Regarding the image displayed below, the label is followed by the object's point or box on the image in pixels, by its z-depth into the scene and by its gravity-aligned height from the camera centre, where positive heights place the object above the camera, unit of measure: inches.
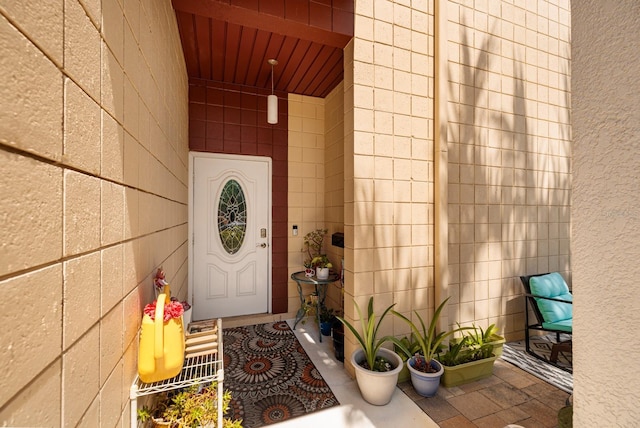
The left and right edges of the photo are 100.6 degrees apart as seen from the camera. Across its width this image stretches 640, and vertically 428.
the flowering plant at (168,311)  38.7 -14.8
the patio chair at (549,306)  89.2 -33.0
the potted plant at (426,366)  72.4 -43.8
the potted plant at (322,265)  112.1 -23.3
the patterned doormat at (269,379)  68.2 -50.7
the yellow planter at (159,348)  36.6 -19.2
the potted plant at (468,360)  77.6 -44.5
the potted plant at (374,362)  68.6 -41.8
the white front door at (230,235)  117.6 -10.7
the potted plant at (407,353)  80.5 -42.8
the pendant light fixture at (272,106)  101.5 +40.6
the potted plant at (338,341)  91.0 -44.5
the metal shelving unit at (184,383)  38.7 -27.4
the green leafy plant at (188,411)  44.4 -34.9
